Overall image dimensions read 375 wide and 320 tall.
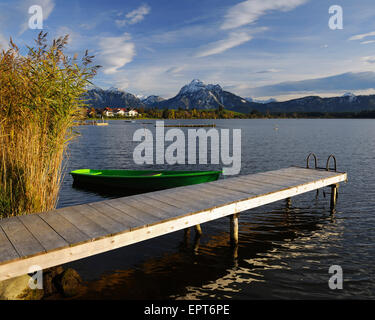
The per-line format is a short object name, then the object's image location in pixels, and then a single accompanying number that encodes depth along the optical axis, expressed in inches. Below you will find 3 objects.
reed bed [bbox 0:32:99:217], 281.9
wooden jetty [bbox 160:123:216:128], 4667.3
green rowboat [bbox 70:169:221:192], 631.2
